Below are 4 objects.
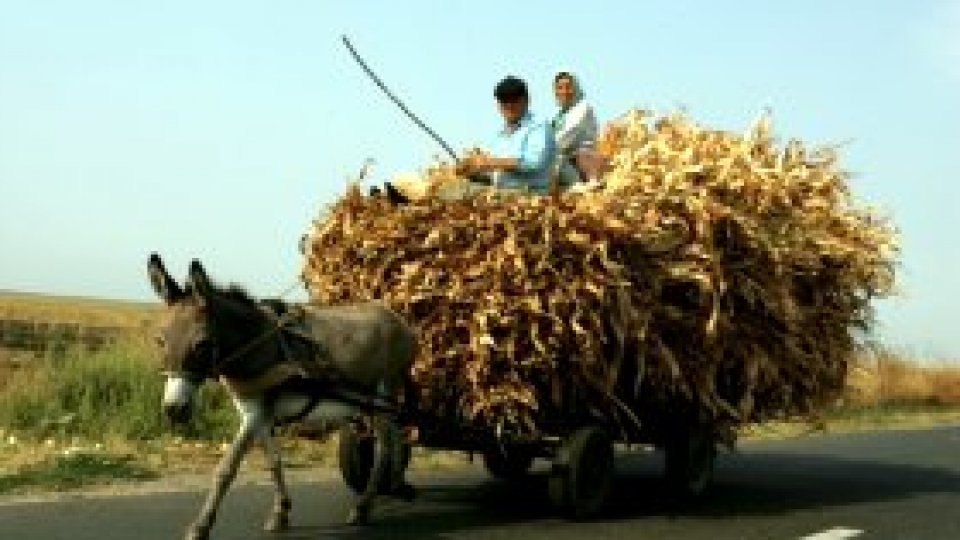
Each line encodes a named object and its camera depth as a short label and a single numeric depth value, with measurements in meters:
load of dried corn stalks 9.66
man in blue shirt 10.62
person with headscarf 10.93
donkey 8.20
